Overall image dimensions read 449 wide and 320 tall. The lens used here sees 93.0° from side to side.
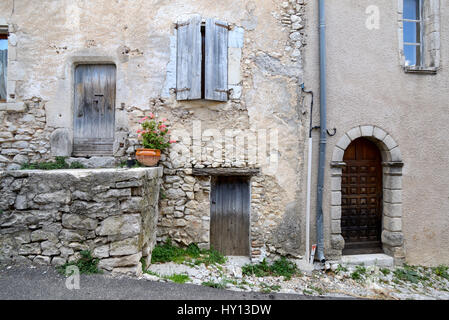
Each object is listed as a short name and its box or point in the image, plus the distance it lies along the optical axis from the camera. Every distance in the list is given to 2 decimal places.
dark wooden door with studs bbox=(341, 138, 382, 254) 4.42
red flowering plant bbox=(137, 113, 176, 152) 3.78
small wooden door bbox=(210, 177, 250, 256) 4.20
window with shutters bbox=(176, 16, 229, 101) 3.93
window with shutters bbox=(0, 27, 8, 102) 4.35
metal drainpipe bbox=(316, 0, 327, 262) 4.04
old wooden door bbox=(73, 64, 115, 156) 4.30
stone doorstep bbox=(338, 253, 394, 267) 4.12
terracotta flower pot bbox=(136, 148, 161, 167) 3.57
